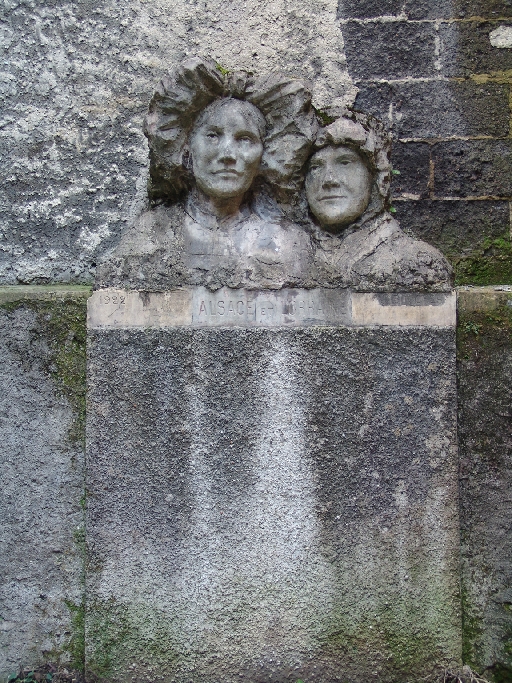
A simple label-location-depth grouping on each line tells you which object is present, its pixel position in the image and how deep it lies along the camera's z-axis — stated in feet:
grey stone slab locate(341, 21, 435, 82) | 11.21
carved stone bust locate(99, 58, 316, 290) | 8.59
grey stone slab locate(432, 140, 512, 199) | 11.10
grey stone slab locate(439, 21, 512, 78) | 11.19
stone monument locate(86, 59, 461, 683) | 8.45
